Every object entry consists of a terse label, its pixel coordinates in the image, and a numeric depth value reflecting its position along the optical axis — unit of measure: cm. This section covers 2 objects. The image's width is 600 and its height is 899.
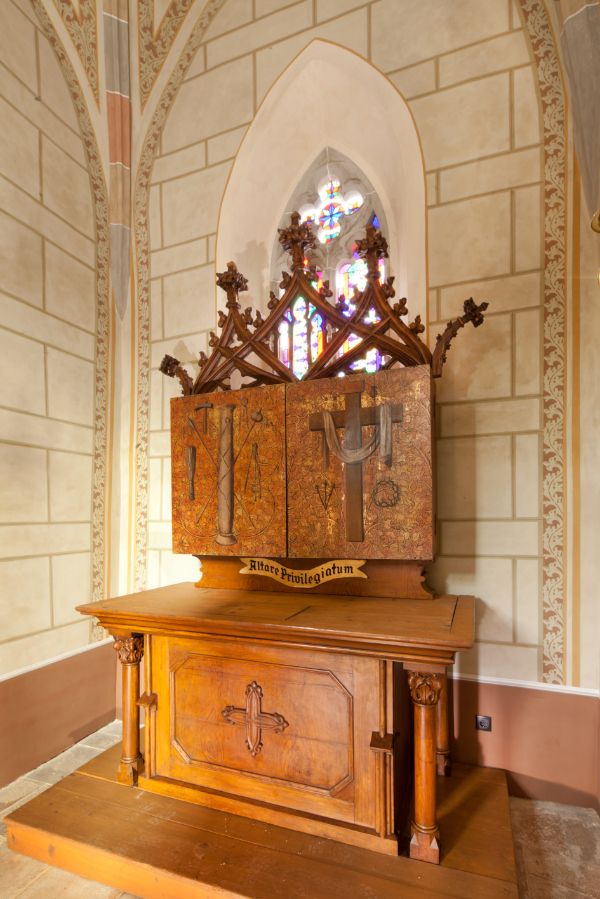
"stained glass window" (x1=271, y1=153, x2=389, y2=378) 327
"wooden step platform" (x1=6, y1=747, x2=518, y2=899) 156
